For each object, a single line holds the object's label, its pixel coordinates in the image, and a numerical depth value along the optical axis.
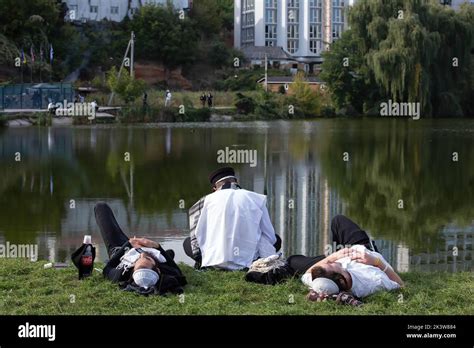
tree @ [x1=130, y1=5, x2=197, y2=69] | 71.12
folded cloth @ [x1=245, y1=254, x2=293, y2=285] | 7.50
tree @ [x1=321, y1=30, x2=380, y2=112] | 56.84
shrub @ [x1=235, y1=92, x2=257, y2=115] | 52.06
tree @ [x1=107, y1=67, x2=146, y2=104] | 47.91
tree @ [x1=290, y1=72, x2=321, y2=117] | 56.26
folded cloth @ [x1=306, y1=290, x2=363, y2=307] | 6.60
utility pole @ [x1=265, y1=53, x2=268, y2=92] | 64.95
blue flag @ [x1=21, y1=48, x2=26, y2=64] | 54.14
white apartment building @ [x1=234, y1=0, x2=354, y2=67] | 92.00
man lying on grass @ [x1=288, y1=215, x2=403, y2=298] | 6.80
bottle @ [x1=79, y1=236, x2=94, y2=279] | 7.67
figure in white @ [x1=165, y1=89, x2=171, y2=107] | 48.89
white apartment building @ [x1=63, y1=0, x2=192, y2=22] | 75.62
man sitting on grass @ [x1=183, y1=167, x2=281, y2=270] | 8.38
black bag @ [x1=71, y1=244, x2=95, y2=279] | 7.67
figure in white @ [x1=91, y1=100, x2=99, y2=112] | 43.29
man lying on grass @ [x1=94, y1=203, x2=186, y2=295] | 7.03
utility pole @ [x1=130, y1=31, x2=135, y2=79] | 58.41
